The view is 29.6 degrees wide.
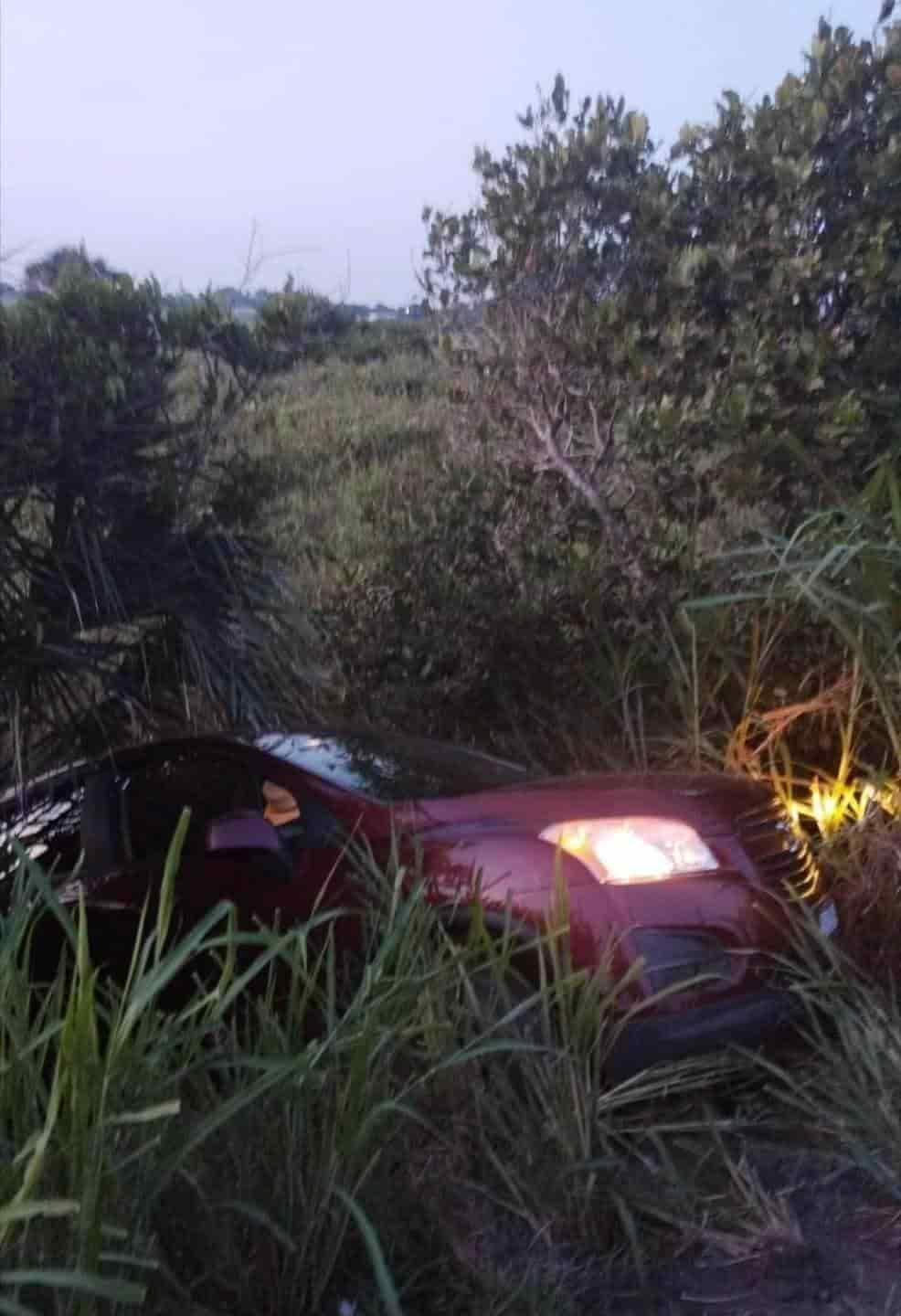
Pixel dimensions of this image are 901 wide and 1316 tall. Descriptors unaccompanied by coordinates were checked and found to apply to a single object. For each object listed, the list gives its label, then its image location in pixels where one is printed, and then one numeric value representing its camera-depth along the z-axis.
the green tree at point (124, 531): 6.54
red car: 4.96
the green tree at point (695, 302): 8.32
